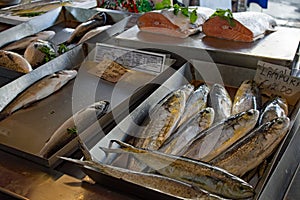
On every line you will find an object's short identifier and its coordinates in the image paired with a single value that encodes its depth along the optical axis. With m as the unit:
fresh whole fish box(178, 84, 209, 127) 1.37
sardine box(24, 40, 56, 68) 1.97
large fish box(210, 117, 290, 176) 1.12
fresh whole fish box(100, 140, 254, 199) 1.00
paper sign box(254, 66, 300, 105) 1.50
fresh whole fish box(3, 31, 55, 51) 2.18
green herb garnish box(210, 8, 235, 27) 1.75
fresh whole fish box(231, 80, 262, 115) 1.42
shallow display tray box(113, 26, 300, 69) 1.62
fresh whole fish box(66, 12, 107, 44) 2.24
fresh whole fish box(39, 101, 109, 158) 1.27
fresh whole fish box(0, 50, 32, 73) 1.82
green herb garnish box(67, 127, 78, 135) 1.32
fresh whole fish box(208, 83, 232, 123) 1.38
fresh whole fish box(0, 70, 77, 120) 1.58
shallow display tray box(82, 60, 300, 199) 1.05
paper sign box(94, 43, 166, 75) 1.71
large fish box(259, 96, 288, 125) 1.30
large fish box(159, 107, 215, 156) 1.20
